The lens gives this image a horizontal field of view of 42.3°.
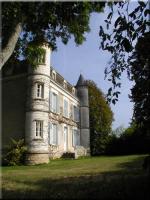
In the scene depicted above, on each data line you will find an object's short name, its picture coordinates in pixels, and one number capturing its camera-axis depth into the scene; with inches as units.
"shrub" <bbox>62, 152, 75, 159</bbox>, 713.0
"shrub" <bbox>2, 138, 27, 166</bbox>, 576.1
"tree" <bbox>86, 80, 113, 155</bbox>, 910.2
